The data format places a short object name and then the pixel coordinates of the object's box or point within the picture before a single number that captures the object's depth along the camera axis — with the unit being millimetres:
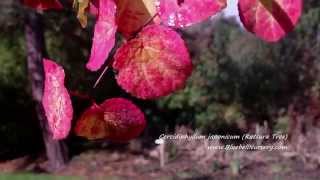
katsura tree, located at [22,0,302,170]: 567
